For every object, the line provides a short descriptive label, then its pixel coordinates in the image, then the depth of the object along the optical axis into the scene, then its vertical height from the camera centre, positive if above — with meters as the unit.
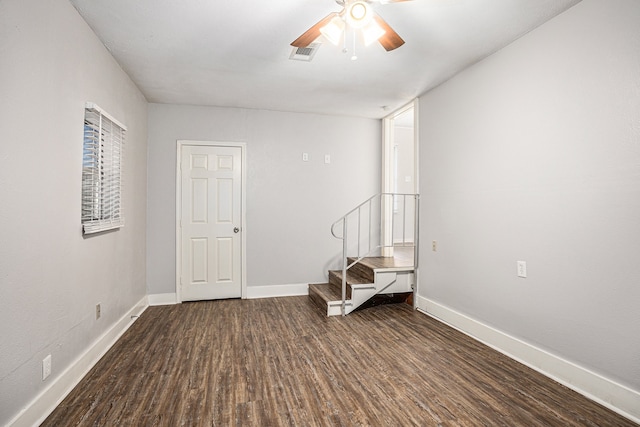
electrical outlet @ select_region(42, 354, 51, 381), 2.04 -0.92
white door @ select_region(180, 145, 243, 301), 4.61 -0.14
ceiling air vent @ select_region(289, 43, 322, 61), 2.95 +1.39
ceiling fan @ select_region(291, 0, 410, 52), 2.05 +1.14
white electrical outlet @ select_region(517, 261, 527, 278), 2.79 -0.44
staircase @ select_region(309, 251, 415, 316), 4.05 -0.89
